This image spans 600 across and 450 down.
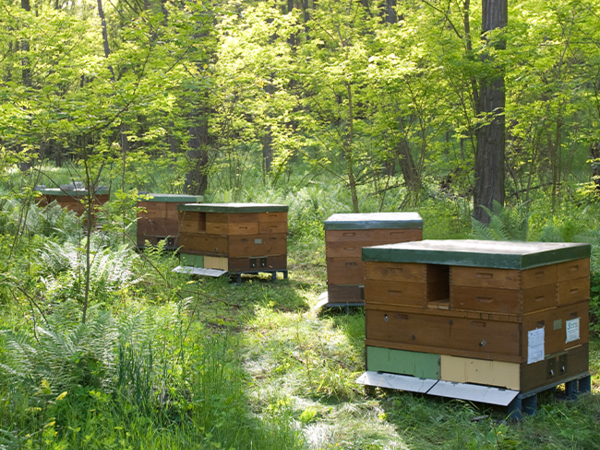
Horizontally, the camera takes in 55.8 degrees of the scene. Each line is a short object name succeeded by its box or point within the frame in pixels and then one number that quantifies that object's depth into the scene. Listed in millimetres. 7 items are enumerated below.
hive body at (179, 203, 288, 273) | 8461
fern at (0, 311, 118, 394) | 3475
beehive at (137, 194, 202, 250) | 10227
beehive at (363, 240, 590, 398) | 3836
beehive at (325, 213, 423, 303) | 6605
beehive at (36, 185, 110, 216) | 11781
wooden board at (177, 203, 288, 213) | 8359
